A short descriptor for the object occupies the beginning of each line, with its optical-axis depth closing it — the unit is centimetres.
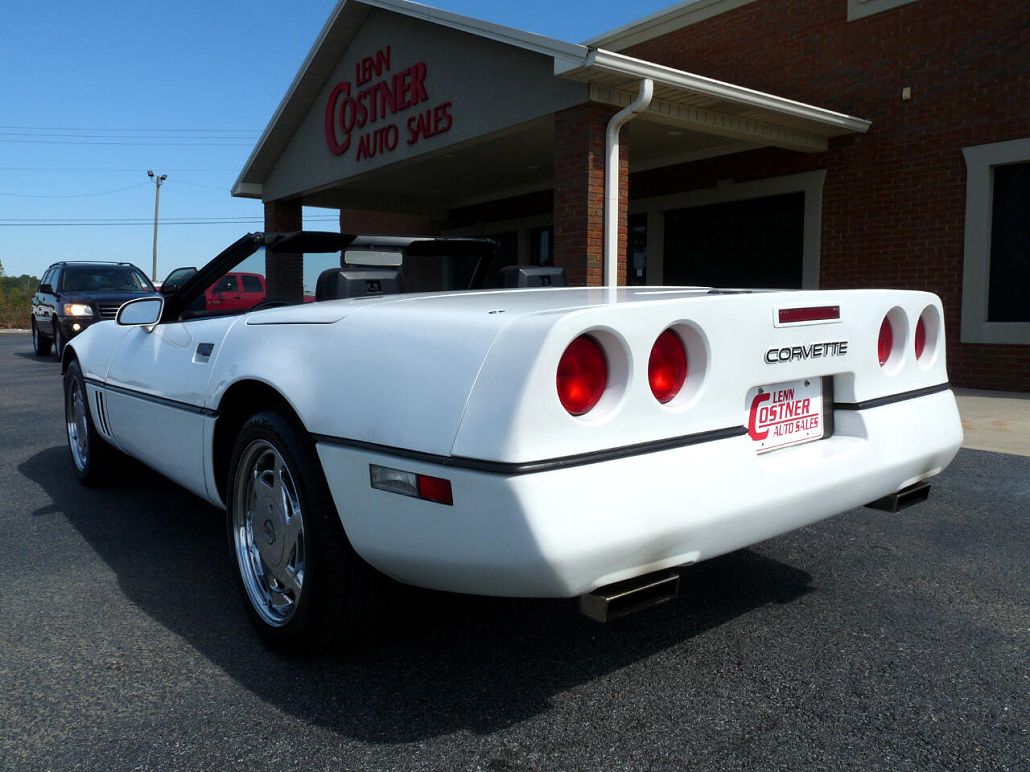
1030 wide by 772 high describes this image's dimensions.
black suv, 1455
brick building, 918
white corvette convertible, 192
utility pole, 5144
